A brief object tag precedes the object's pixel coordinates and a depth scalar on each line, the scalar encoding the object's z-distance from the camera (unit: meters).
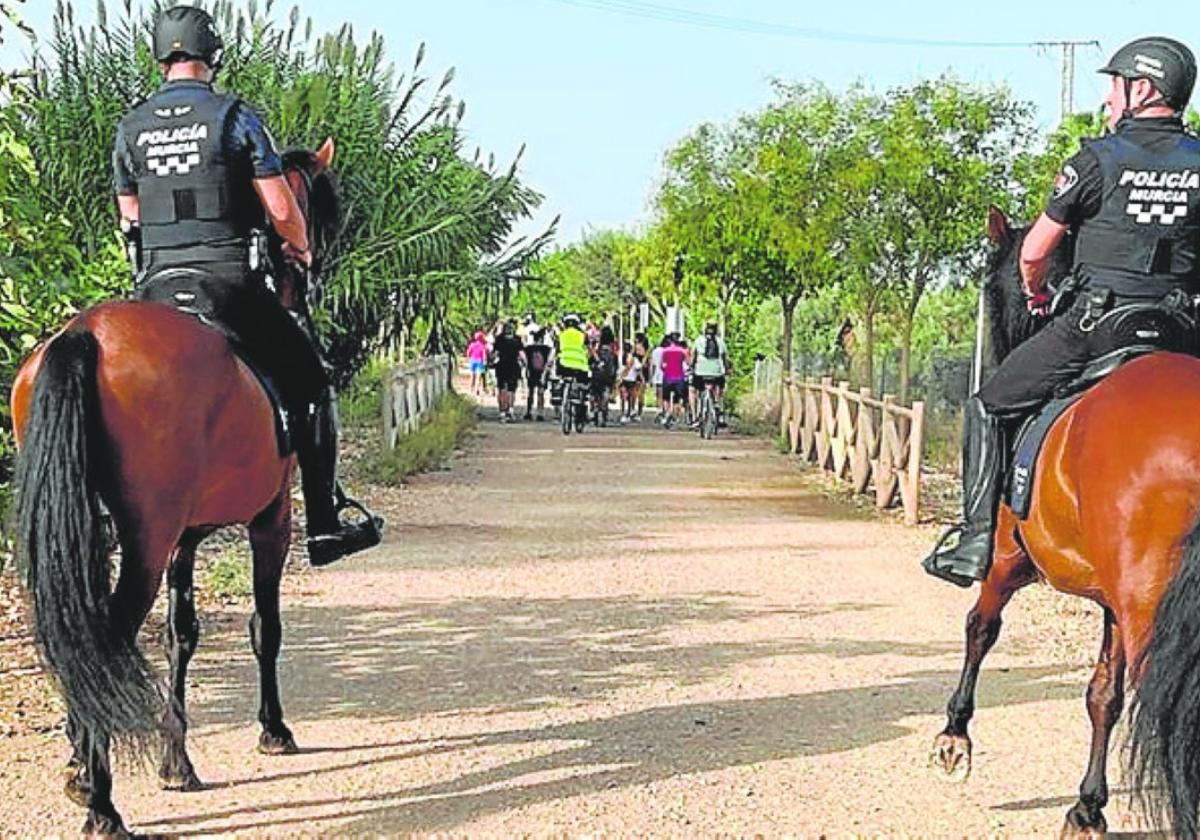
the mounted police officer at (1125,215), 6.12
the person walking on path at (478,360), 42.47
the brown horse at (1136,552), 5.07
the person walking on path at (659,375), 31.22
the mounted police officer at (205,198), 6.71
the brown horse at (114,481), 5.74
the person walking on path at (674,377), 30.42
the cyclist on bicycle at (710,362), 27.78
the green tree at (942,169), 22.58
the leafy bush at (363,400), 28.86
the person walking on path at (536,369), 32.38
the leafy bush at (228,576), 11.62
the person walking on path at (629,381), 32.66
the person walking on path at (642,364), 33.88
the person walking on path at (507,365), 30.88
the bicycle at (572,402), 28.48
